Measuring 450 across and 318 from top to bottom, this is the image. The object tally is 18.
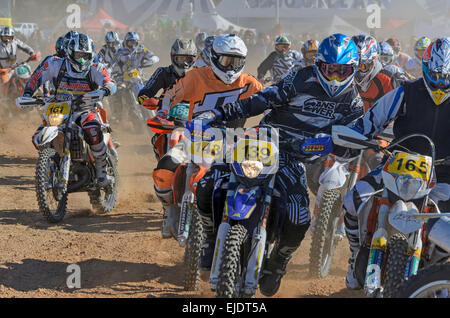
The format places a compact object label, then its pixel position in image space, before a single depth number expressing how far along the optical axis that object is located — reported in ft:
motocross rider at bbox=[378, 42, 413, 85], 78.07
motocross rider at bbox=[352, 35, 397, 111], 52.19
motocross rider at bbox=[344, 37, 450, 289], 31.71
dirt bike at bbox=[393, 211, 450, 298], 24.94
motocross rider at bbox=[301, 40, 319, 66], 86.38
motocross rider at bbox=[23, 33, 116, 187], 55.57
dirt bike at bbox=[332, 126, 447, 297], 28.12
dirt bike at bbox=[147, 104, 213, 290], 37.40
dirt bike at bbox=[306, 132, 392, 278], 42.73
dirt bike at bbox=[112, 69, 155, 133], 103.91
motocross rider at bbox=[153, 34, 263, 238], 42.78
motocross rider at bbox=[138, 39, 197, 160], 57.57
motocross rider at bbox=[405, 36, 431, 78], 105.29
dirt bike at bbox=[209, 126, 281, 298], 29.35
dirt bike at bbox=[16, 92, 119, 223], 52.49
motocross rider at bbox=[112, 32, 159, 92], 106.32
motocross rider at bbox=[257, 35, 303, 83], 97.14
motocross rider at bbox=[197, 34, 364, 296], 33.35
